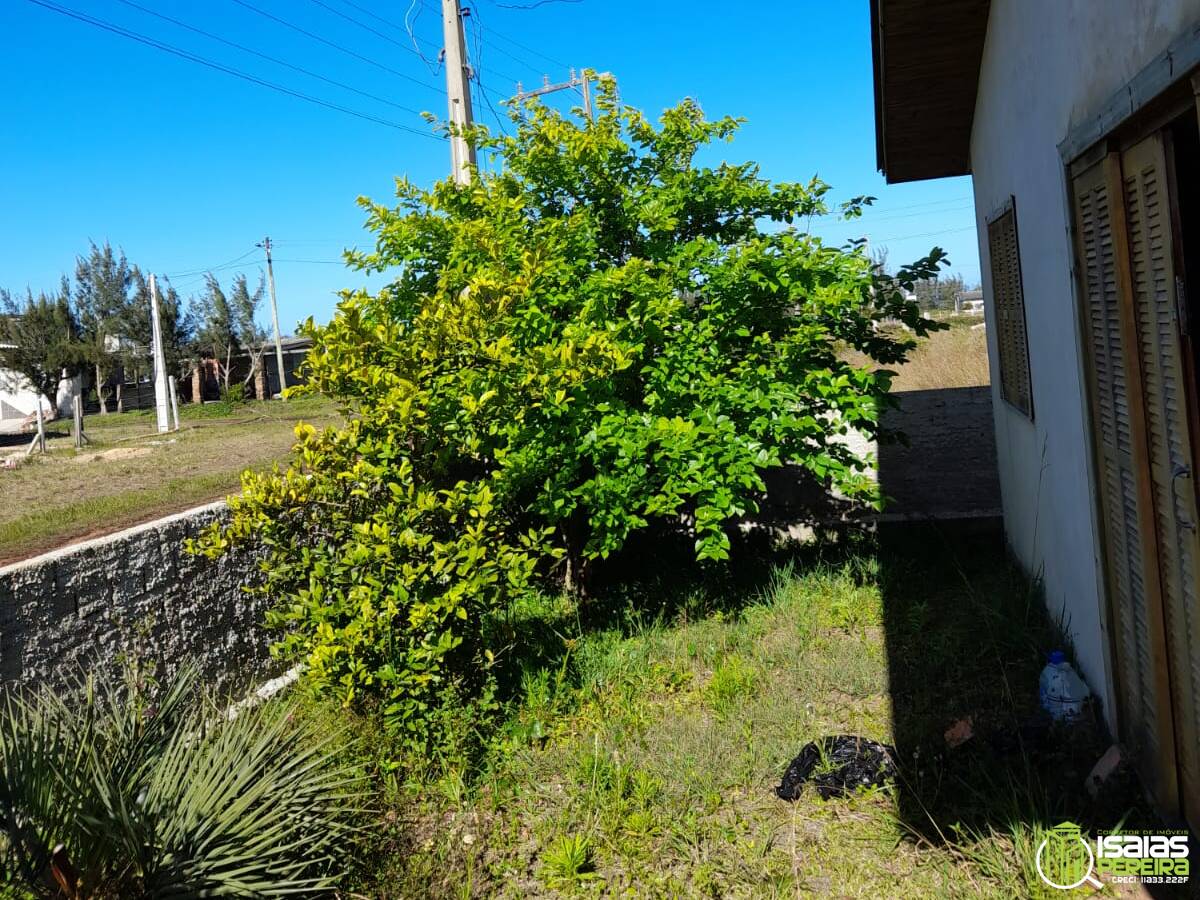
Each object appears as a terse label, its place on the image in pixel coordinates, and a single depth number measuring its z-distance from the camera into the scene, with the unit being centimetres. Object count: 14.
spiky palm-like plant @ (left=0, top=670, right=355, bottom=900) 276
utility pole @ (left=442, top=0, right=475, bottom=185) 775
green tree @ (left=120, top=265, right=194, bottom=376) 3566
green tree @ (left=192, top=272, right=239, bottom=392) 4072
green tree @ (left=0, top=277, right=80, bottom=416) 2509
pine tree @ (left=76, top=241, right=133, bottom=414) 3556
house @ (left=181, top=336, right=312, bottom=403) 4175
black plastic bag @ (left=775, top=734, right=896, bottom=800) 373
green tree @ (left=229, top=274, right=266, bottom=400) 4225
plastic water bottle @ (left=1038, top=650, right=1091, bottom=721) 379
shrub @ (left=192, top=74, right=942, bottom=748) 448
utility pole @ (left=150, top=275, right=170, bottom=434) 2341
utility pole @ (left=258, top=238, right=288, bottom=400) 4294
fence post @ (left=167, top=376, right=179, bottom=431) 2420
